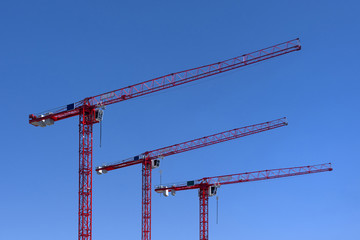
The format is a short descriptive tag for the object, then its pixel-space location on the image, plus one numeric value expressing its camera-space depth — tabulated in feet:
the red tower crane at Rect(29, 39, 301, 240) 328.70
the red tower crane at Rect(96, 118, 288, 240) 459.97
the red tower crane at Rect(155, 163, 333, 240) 508.12
